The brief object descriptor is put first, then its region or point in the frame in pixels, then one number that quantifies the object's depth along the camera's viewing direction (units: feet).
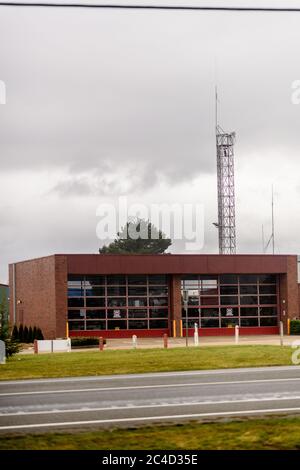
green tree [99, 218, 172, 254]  281.54
